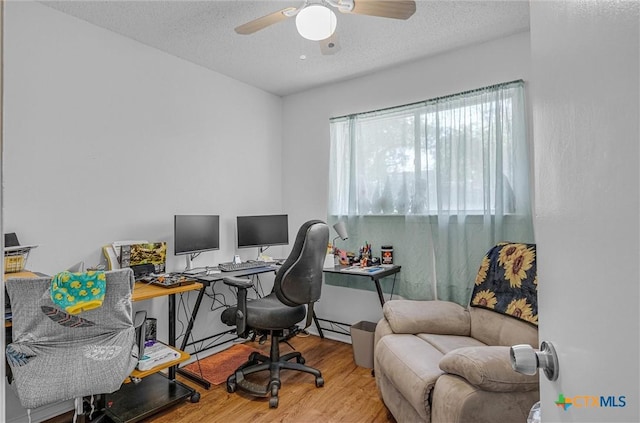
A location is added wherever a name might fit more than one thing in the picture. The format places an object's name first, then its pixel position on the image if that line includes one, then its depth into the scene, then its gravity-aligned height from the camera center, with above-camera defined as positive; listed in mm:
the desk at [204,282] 2493 -473
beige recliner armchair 1444 -743
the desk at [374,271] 2742 -472
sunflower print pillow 1918 -430
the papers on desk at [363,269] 2817 -465
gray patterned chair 1484 -585
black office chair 2270 -587
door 381 +13
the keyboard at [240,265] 2877 -429
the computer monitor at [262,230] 3207 -130
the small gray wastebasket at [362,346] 2719 -1065
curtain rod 2525 +981
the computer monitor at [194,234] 2680 -134
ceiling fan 1768 +1101
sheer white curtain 2520 +276
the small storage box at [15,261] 1838 -221
